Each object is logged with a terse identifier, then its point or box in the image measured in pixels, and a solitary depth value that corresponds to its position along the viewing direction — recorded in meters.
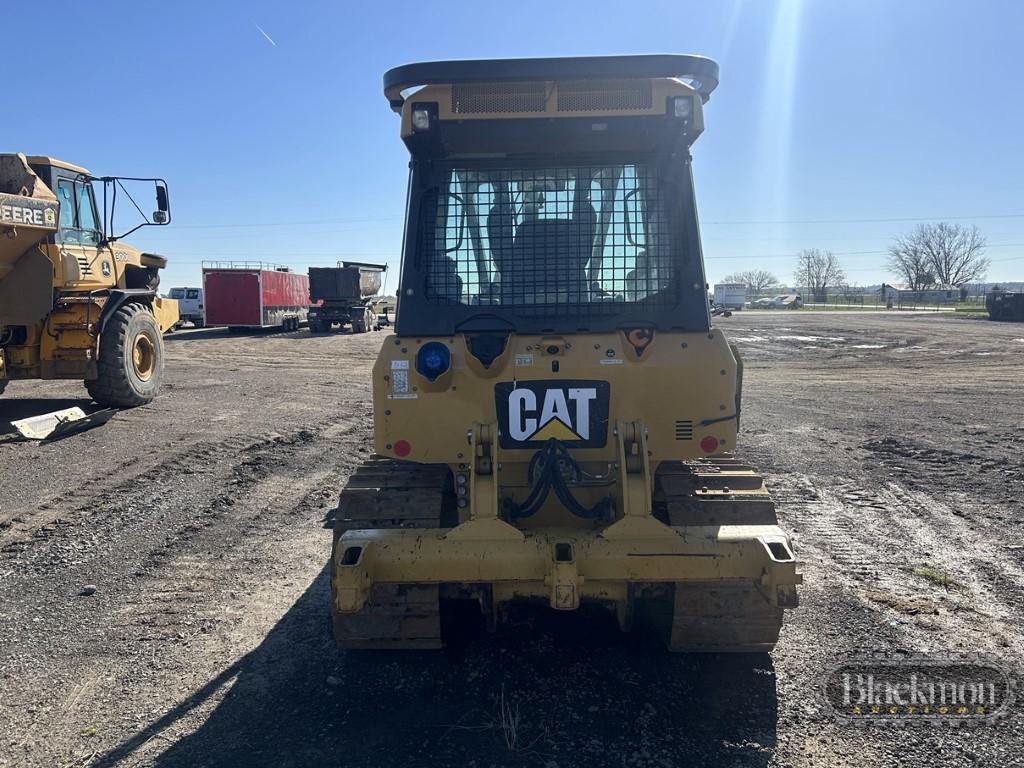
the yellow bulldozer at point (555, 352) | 3.63
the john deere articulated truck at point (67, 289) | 9.34
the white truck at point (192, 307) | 36.84
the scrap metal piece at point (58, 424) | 8.97
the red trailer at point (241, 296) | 31.45
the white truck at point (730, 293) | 64.44
